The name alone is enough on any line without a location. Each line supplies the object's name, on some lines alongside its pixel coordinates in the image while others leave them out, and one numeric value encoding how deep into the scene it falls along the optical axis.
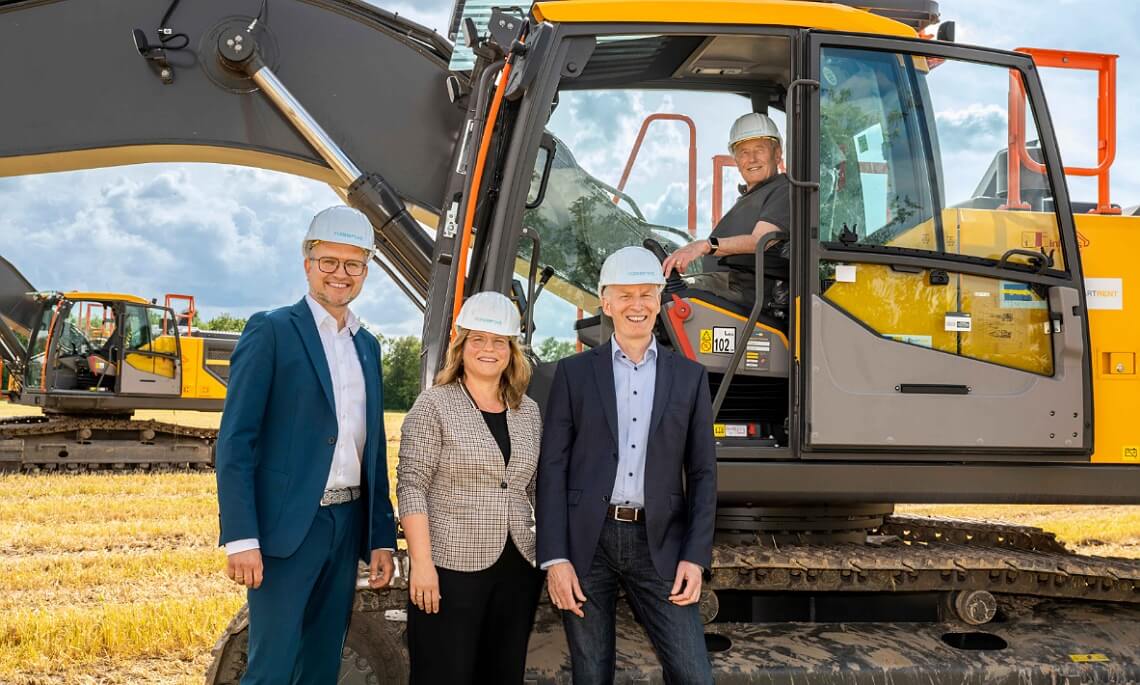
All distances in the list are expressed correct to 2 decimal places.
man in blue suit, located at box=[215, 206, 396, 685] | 2.81
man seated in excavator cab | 4.02
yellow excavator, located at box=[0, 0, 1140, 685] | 3.93
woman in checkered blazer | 3.00
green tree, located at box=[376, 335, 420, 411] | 25.64
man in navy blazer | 3.07
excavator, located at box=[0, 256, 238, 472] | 14.77
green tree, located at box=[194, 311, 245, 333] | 49.23
